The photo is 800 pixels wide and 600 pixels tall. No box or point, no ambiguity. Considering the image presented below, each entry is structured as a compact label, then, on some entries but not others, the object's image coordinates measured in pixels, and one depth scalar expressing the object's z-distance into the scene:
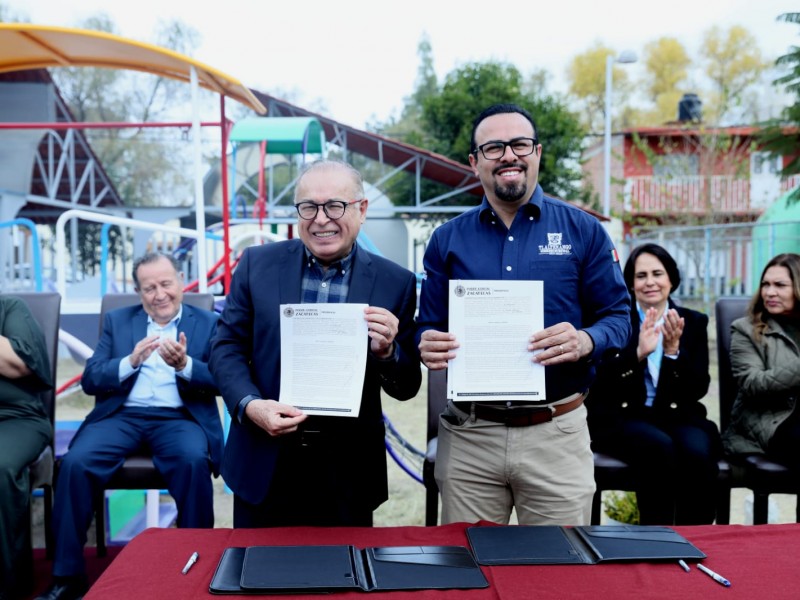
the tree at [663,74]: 40.19
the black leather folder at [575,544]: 1.77
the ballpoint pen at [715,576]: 1.66
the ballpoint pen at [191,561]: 1.71
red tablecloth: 1.62
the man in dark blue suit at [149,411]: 3.29
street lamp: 16.81
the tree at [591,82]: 39.25
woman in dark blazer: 3.41
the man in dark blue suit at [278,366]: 2.29
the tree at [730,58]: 38.81
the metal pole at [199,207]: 4.77
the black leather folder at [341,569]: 1.61
